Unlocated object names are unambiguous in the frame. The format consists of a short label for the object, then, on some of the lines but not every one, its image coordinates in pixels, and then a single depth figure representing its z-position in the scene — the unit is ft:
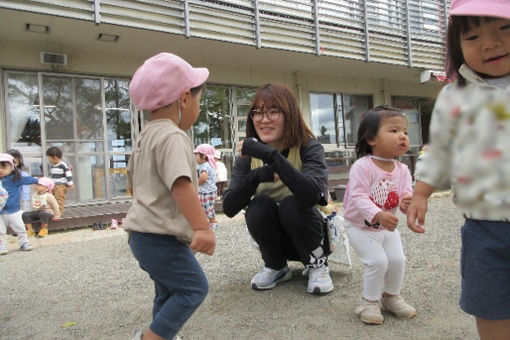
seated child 19.99
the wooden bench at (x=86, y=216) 20.85
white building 23.94
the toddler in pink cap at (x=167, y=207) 5.03
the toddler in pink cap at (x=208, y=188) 19.52
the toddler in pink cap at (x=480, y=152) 3.62
